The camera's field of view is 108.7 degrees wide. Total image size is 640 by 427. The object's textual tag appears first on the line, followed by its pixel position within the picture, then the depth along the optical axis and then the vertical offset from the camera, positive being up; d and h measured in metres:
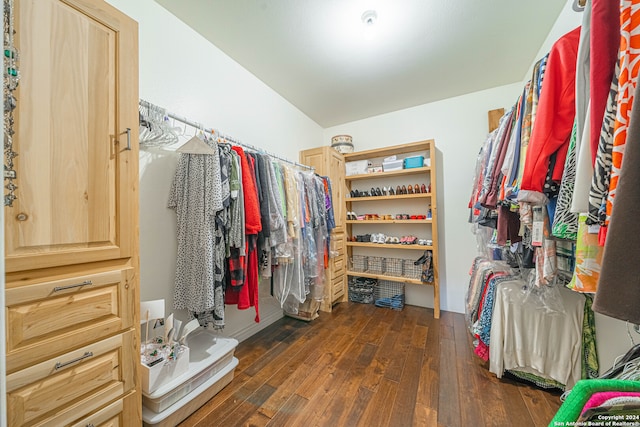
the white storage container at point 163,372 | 1.08 -0.75
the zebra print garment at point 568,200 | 0.70 +0.03
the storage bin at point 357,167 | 2.91 +0.61
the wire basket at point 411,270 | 2.60 -0.66
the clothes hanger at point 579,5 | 0.80 +0.74
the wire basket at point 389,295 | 2.69 -0.98
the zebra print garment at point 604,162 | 0.48 +0.10
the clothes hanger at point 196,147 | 1.35 +0.42
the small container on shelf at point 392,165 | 2.68 +0.57
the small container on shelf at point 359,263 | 2.95 -0.63
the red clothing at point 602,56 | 0.53 +0.36
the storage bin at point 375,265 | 2.82 -0.62
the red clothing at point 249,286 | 1.48 -0.45
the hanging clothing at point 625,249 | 0.37 -0.07
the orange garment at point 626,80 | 0.44 +0.25
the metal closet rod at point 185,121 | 1.27 +0.63
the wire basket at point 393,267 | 2.73 -0.63
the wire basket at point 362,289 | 2.83 -0.93
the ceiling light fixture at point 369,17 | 1.51 +1.32
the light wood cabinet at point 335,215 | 2.62 +0.00
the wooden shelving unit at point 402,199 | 2.45 +0.19
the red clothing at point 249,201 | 1.47 +0.11
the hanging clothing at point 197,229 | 1.32 -0.06
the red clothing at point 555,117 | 0.78 +0.32
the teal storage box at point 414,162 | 2.55 +0.58
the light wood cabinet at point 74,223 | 0.69 +0.00
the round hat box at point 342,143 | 2.98 +0.94
